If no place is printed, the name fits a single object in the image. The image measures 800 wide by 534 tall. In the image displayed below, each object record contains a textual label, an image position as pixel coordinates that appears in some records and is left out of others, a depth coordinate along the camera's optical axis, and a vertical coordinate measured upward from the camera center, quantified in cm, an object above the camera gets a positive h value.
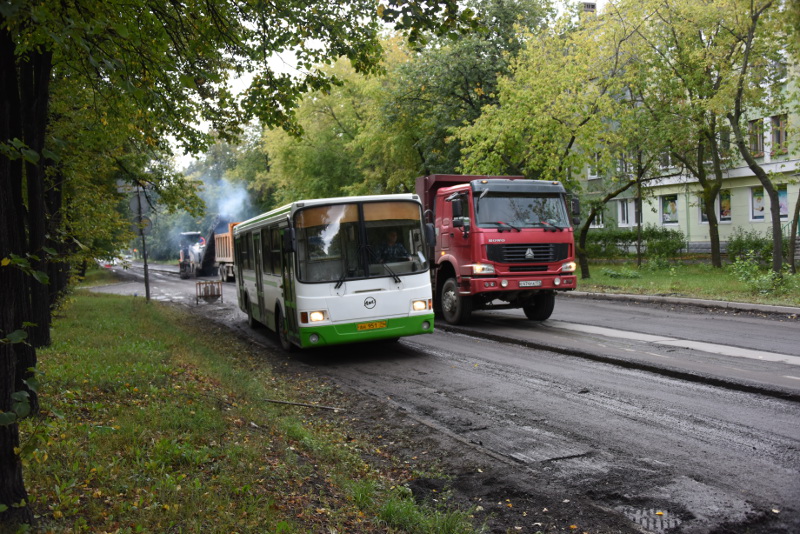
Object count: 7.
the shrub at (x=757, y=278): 1747 -116
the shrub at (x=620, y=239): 3750 +2
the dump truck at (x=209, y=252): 3931 +91
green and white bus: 1109 -19
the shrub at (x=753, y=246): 2911 -59
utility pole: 1747 +118
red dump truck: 1446 +7
